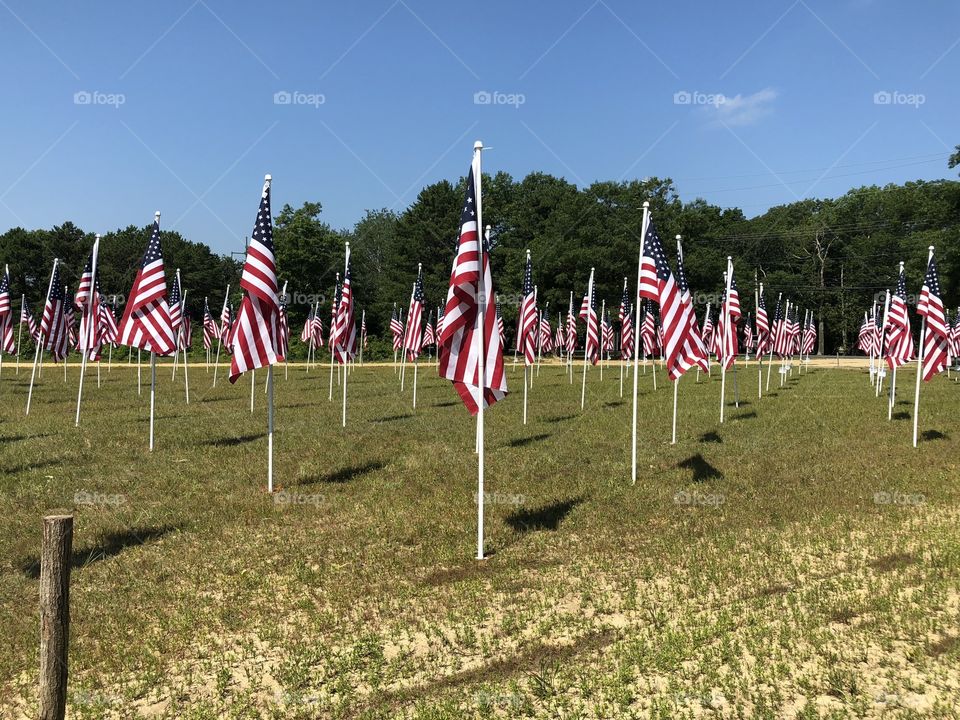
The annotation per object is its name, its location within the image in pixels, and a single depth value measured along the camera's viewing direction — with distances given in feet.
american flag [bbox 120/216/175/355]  56.90
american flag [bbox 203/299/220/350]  169.73
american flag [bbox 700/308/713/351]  135.58
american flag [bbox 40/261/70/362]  90.22
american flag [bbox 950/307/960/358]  134.44
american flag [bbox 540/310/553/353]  123.70
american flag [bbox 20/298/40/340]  146.41
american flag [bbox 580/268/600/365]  98.78
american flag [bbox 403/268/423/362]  94.84
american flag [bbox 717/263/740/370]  83.15
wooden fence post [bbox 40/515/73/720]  17.04
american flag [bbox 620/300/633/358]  110.53
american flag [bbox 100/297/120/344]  106.73
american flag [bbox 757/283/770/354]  112.47
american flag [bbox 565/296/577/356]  128.14
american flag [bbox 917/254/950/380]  60.75
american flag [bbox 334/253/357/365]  74.67
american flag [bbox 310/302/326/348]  157.70
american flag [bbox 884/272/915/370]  66.44
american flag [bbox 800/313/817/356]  179.94
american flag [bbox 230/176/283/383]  44.09
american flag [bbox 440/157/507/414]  32.60
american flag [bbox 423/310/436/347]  123.40
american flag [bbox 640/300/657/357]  127.75
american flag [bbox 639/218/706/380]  48.34
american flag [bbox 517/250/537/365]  77.12
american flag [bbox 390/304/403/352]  143.28
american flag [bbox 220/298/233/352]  132.87
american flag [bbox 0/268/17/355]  87.40
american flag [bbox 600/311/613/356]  141.63
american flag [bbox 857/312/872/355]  152.87
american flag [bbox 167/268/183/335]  96.00
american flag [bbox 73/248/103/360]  71.51
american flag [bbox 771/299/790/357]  143.33
